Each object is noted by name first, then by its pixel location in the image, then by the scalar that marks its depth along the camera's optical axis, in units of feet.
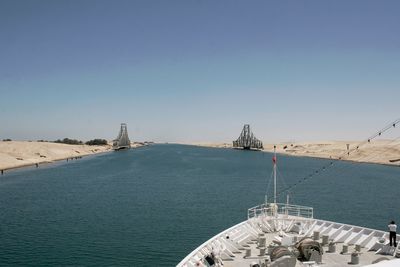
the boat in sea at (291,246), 72.64
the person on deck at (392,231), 79.51
